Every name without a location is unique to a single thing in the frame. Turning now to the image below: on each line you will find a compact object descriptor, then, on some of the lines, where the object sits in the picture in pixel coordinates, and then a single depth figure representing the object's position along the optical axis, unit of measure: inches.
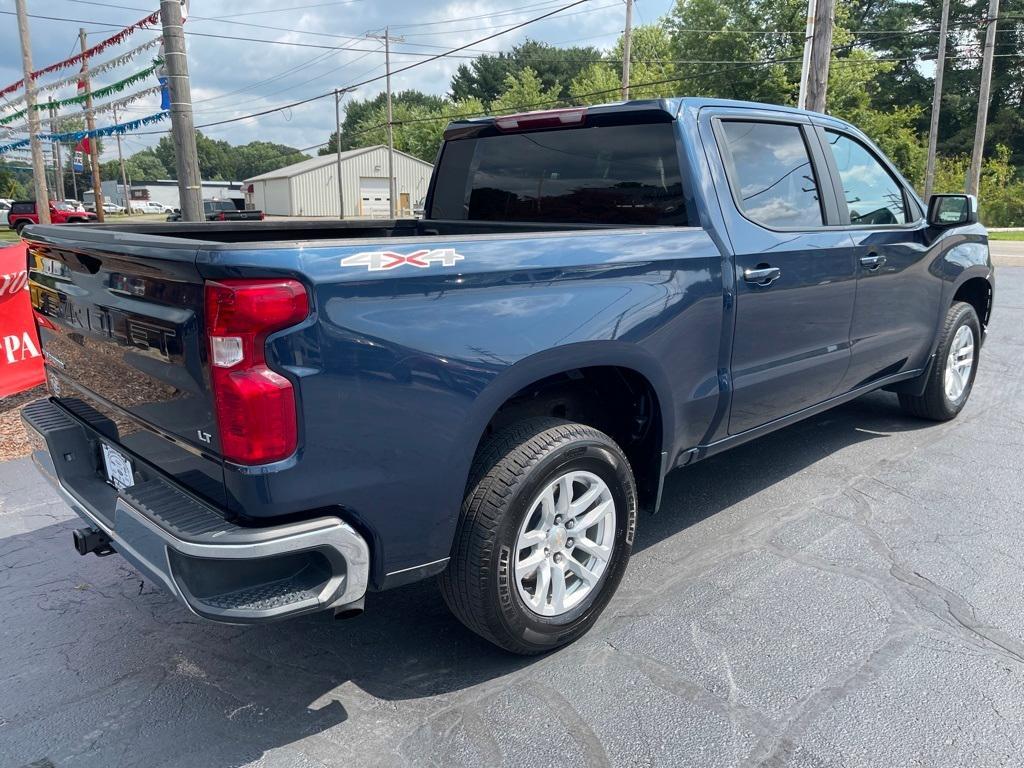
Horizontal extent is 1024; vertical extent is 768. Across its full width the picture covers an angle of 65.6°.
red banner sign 238.5
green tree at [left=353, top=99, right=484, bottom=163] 2447.1
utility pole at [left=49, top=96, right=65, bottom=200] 2055.9
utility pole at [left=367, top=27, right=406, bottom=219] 1752.0
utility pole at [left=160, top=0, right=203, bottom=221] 246.8
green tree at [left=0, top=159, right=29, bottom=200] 2696.9
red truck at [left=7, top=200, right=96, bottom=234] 1496.1
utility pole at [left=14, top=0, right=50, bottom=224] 629.3
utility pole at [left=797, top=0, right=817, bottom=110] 589.2
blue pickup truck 84.1
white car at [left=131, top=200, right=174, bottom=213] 3567.2
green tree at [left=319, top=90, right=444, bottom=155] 3826.3
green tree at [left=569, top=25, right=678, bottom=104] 1721.2
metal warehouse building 2393.0
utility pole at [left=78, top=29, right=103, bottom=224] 1324.9
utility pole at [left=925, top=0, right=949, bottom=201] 1093.8
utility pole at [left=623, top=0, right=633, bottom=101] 1098.7
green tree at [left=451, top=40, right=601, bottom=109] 2913.4
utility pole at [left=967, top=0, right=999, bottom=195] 960.9
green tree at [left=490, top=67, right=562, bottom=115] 2137.1
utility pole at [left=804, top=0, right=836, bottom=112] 519.5
